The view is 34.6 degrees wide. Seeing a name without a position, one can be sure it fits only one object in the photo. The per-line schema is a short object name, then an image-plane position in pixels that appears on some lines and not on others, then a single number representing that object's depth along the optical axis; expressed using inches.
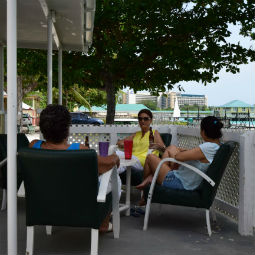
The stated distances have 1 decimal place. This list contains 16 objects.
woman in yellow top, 197.5
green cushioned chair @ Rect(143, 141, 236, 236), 142.9
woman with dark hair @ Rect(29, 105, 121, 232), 111.7
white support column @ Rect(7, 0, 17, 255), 113.9
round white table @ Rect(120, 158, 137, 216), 171.8
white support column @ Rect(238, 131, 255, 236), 149.0
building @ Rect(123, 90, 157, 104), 6894.2
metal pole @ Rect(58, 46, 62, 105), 317.3
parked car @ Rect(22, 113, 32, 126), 980.9
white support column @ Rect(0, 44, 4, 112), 291.6
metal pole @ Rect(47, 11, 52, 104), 225.1
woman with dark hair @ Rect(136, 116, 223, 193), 148.6
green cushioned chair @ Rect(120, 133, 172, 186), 191.8
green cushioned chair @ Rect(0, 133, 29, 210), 171.0
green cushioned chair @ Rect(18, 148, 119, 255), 104.9
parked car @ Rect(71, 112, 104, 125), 1166.4
